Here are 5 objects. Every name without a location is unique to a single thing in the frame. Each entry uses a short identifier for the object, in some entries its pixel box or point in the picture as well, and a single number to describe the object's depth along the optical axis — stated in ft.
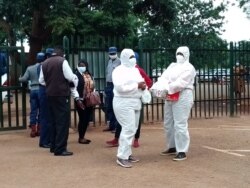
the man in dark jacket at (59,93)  26.37
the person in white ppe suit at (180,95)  25.07
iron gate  34.50
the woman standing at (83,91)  30.42
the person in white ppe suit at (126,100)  23.98
